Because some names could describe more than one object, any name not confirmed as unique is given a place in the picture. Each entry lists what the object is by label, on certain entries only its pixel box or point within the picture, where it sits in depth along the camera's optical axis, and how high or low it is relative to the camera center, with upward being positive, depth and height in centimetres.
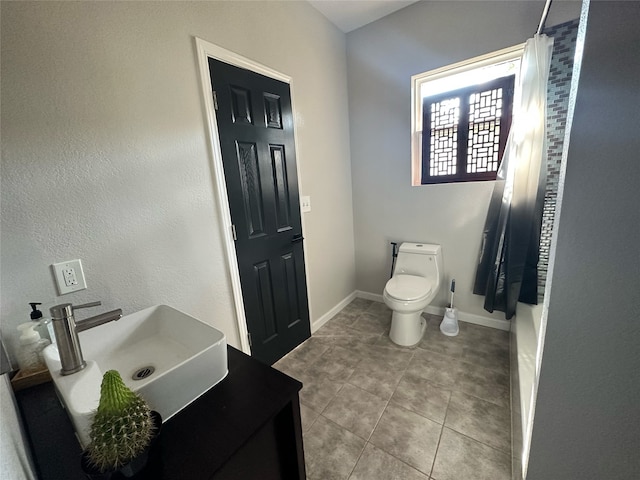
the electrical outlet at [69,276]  98 -29
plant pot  47 -50
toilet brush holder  213 -120
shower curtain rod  141 +88
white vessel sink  61 -50
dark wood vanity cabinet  56 -57
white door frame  138 +24
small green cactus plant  47 -42
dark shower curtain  158 -23
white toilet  190 -83
